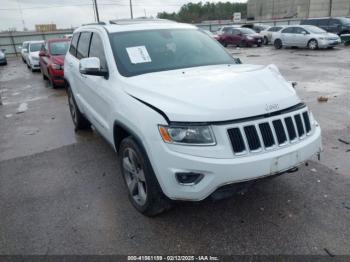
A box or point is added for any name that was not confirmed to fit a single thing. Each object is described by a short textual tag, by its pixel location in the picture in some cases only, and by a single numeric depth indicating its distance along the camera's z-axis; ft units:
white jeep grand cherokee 8.05
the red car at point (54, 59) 34.24
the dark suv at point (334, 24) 75.36
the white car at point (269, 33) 76.97
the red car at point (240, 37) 81.15
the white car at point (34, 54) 51.22
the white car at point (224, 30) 88.36
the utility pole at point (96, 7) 107.17
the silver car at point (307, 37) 64.34
